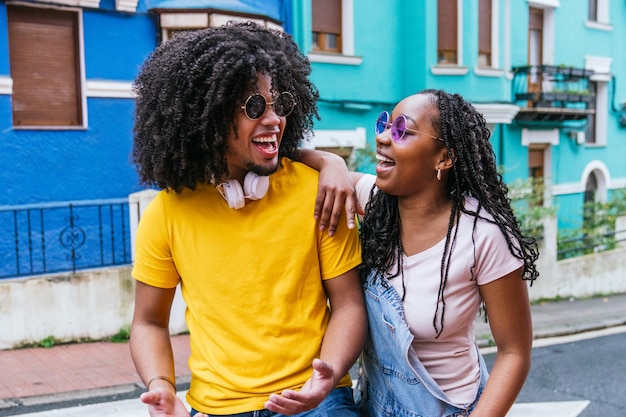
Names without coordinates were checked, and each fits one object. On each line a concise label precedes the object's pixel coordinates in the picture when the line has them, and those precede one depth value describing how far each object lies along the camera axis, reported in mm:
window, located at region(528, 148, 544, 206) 17453
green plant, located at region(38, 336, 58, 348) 8078
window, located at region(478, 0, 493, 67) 14953
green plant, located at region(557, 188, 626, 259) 14398
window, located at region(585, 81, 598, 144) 18727
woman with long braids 2275
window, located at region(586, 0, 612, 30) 18469
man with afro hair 2305
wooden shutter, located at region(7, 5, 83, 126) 9172
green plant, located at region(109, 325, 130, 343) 8445
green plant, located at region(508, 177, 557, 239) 12938
